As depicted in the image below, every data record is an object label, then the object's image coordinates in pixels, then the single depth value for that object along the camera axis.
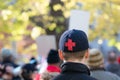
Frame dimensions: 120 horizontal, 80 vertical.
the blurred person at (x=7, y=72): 9.20
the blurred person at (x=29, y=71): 8.22
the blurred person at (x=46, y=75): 5.75
